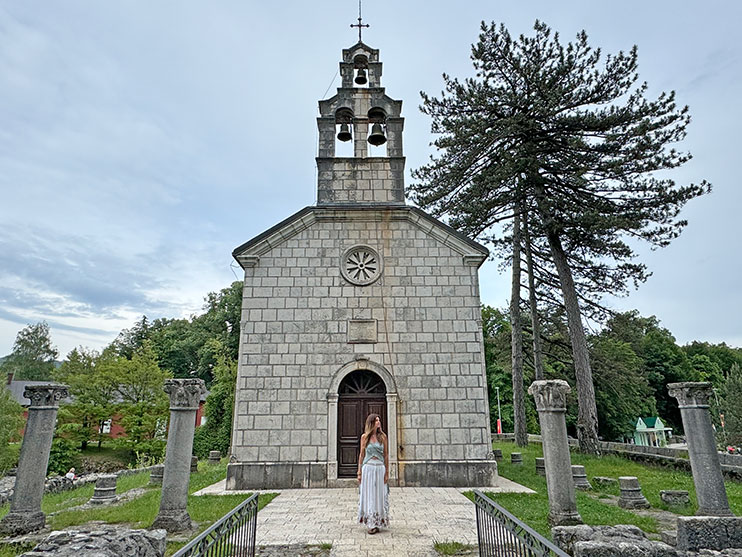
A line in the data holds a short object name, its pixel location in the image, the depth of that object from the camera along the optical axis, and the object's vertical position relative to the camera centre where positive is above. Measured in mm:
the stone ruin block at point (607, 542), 3486 -1092
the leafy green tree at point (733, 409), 26841 +120
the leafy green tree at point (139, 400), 25094 +490
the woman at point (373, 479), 6414 -1001
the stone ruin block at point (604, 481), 10742 -1699
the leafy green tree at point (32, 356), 48547 +5900
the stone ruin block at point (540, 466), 12836 -1601
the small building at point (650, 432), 36469 -1760
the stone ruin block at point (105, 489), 9828 -1758
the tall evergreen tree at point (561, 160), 14930 +8833
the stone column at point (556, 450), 6387 -585
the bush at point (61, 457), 23531 -2573
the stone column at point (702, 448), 6516 -551
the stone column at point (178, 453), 6645 -683
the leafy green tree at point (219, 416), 23281 -394
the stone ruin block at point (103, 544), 3018 -965
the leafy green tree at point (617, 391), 18938 +1143
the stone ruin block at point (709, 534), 5699 -1555
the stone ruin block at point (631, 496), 8398 -1591
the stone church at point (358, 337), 10477 +1797
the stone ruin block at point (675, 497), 8305 -1599
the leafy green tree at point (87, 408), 25547 +10
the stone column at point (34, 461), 6746 -833
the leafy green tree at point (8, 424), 23750 -897
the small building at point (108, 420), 27016 -643
